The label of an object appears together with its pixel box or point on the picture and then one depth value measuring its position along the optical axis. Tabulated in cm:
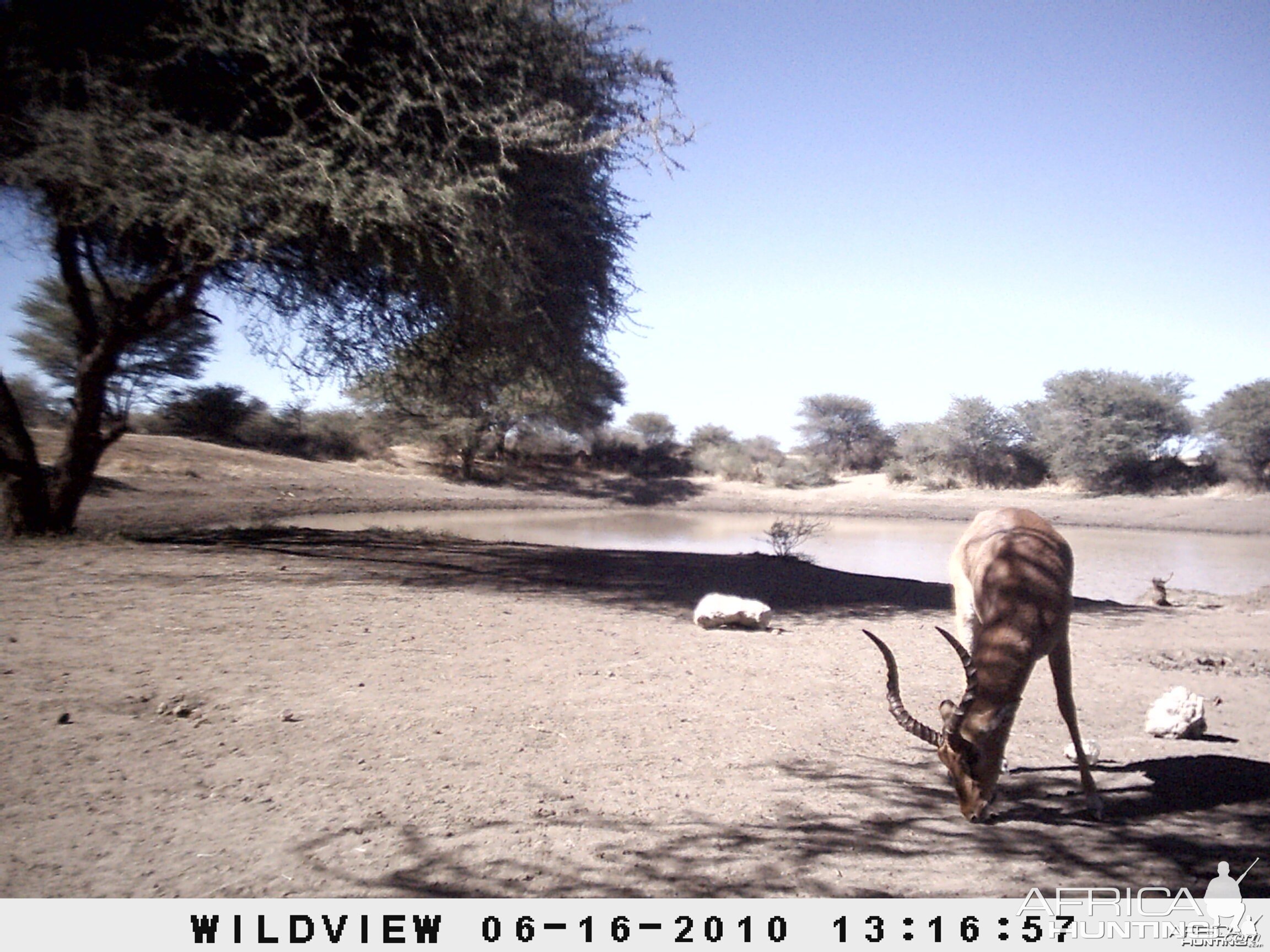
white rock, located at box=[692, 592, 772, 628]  809
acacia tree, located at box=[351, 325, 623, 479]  1219
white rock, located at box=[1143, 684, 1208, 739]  519
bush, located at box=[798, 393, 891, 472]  2703
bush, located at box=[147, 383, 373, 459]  1590
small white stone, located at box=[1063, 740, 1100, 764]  454
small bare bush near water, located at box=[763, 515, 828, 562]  1484
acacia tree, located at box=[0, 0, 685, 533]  868
